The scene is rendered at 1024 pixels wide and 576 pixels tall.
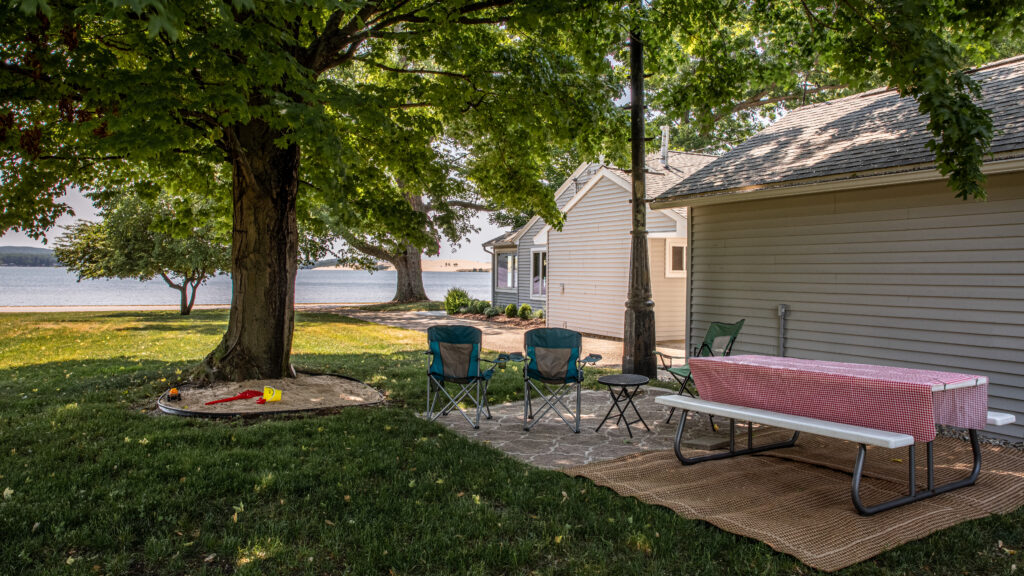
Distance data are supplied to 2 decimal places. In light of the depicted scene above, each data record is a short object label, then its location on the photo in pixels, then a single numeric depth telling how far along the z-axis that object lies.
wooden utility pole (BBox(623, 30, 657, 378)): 8.22
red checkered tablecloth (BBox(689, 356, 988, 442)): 3.72
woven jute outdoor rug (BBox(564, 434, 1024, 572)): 3.40
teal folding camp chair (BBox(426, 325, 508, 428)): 6.18
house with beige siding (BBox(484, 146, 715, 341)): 14.16
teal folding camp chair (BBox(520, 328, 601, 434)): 6.02
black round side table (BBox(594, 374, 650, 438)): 5.65
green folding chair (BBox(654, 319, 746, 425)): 6.33
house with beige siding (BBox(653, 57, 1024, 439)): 5.86
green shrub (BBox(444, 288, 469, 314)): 23.58
